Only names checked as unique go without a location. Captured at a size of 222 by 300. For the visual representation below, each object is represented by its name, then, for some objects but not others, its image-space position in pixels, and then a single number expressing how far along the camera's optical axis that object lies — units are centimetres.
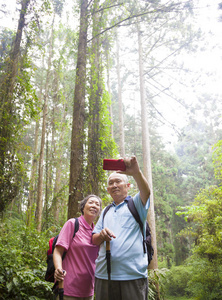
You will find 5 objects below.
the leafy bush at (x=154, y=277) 596
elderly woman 208
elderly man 177
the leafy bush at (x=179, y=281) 1401
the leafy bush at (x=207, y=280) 1024
